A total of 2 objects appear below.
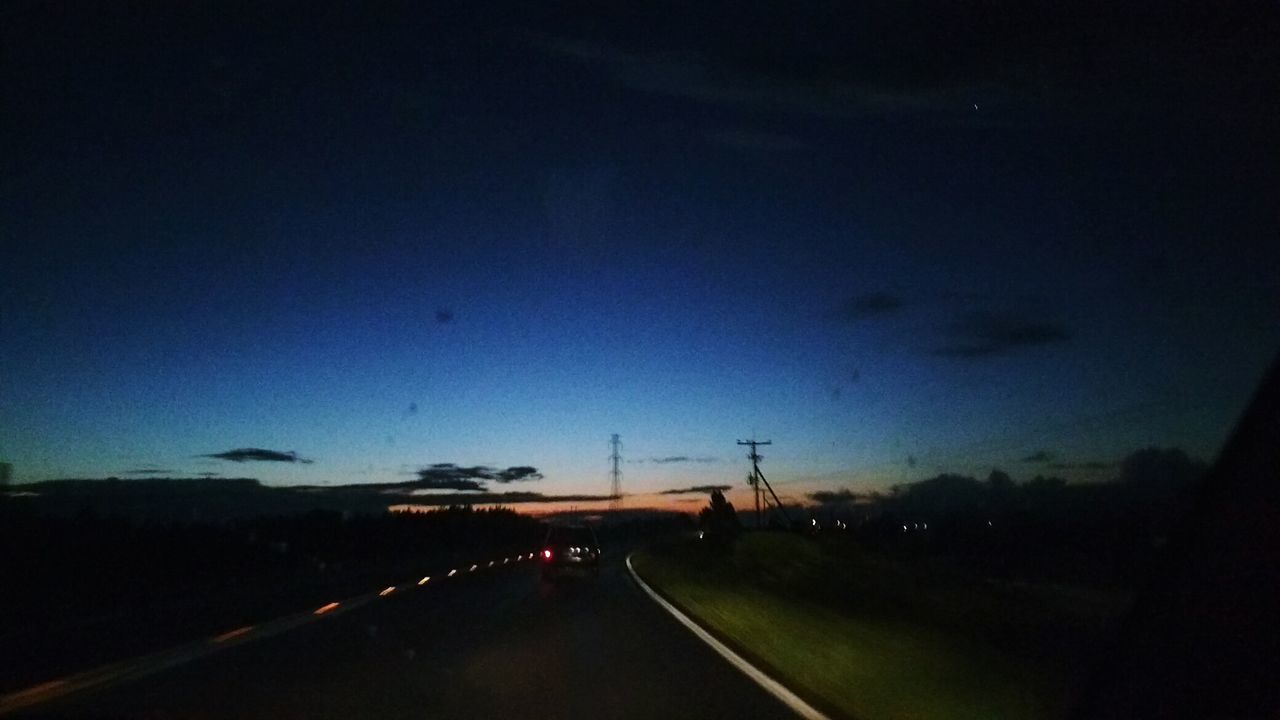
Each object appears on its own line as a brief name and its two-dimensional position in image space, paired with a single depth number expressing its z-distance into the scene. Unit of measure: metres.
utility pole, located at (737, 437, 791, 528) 96.88
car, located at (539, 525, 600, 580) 41.97
